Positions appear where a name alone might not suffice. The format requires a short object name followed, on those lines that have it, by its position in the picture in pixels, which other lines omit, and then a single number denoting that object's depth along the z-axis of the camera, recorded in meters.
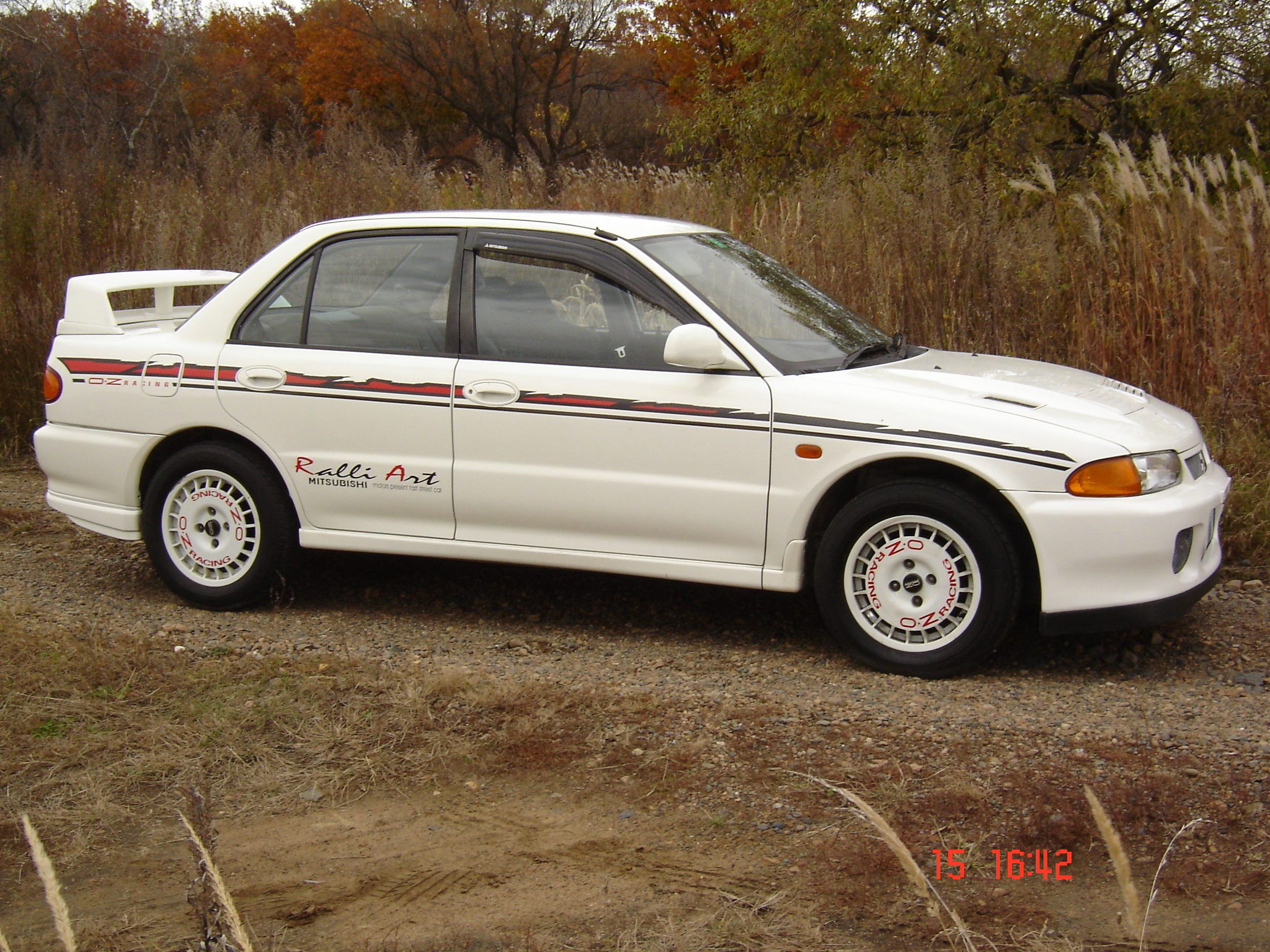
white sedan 4.79
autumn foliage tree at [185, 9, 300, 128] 33.59
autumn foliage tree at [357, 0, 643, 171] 31.94
